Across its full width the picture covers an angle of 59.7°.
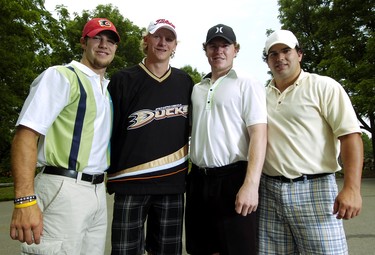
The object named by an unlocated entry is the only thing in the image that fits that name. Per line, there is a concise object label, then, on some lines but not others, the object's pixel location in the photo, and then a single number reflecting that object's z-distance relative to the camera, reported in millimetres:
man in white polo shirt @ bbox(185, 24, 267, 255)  2627
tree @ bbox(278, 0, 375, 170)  13897
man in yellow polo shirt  2633
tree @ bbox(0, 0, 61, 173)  9492
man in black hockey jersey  2787
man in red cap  2221
